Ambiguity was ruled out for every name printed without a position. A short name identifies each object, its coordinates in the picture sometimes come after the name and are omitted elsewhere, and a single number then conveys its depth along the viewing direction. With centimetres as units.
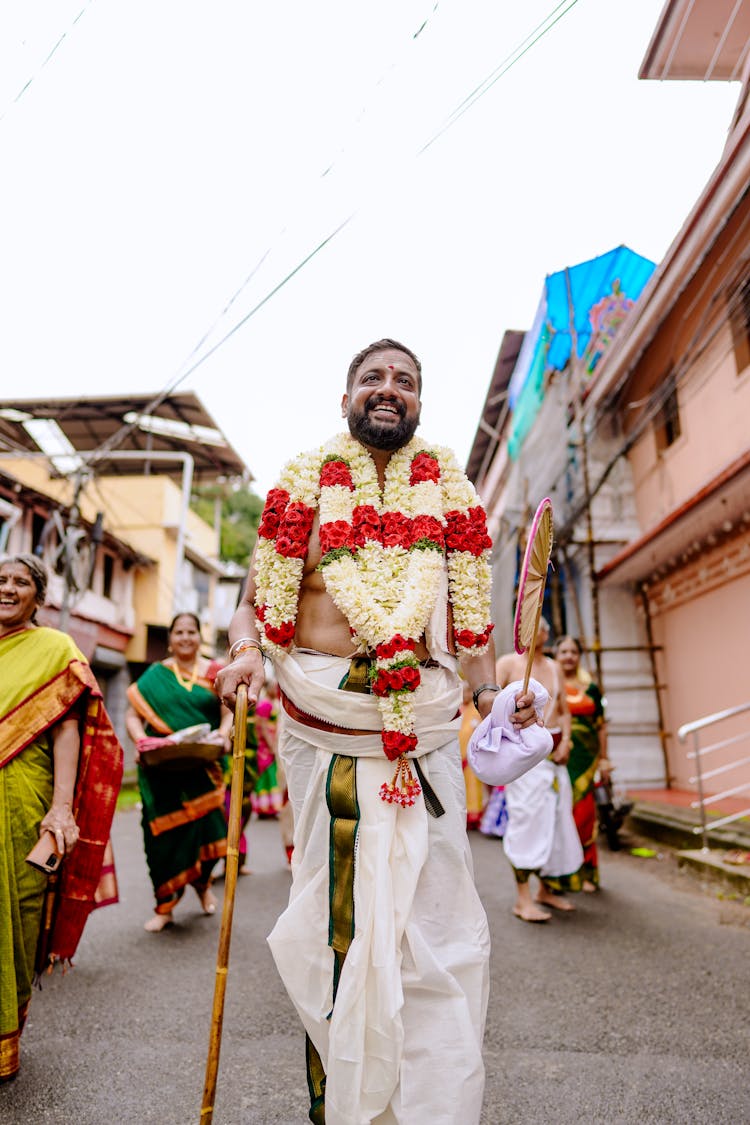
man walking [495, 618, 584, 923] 536
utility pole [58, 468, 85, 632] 1430
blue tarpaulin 1193
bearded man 212
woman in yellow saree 301
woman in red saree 612
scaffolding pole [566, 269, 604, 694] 1080
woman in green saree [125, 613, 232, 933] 520
